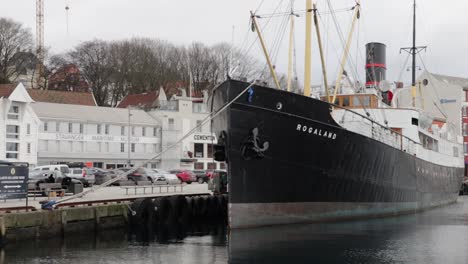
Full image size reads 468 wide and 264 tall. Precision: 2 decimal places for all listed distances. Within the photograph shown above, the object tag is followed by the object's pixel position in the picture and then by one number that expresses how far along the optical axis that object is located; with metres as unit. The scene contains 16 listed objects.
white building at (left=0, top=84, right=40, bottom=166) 65.84
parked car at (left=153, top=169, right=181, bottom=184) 51.85
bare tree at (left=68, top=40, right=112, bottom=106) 101.94
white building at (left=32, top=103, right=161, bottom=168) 72.75
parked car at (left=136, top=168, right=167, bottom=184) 51.72
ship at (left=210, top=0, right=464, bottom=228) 25.05
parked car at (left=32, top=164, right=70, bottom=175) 51.19
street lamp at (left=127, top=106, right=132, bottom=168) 73.59
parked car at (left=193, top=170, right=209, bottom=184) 60.80
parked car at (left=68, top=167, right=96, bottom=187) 46.19
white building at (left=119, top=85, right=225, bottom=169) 81.25
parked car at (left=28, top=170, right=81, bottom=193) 34.98
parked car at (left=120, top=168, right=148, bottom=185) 51.16
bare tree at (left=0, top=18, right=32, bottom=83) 94.50
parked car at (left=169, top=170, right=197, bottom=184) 57.19
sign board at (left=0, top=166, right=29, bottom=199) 25.56
